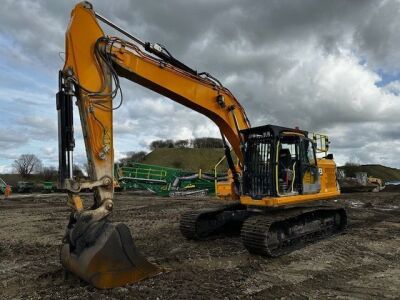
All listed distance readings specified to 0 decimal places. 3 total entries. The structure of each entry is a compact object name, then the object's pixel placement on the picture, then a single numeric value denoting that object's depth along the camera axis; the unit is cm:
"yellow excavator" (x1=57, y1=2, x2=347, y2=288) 602
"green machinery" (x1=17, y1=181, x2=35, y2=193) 3578
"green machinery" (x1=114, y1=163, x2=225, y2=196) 2538
